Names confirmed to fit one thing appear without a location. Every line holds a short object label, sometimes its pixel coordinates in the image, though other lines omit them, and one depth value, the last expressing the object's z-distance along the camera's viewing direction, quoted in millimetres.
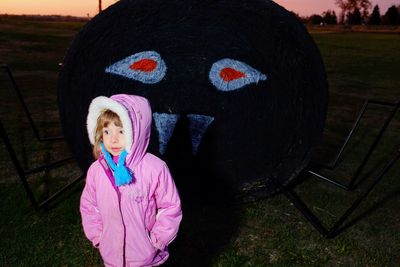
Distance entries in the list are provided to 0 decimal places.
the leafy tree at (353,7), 73744
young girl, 2404
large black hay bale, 4078
